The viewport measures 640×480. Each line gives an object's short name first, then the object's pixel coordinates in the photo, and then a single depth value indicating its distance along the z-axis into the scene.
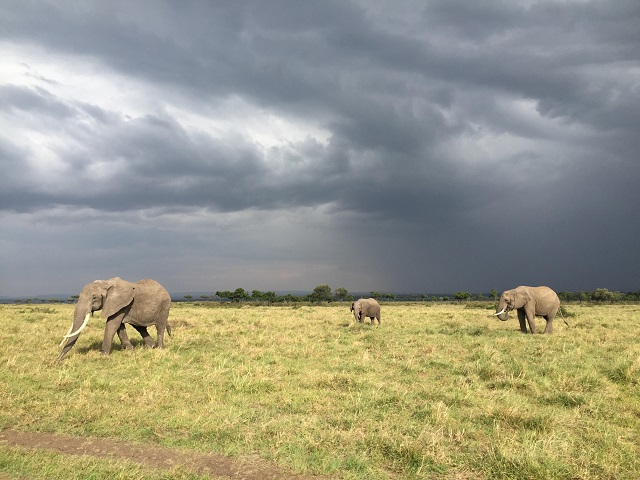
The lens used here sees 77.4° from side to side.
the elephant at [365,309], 27.78
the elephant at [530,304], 21.55
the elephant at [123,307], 13.88
